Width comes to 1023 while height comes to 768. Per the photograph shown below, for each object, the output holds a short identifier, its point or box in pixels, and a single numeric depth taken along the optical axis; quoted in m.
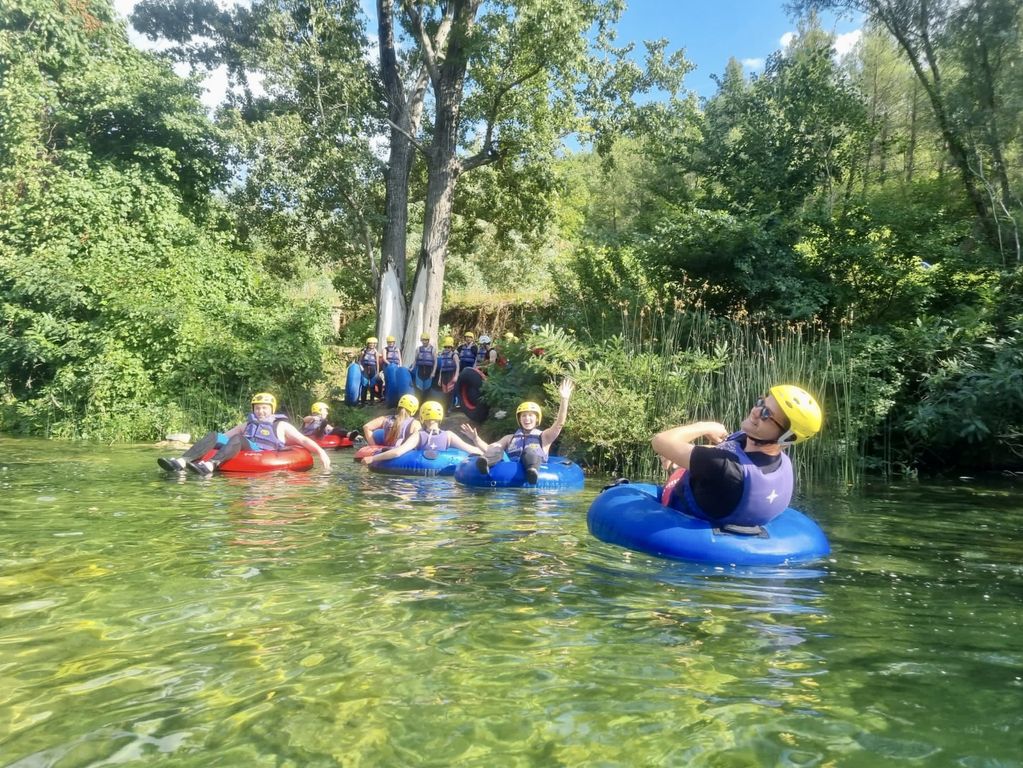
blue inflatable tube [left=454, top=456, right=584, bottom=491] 8.03
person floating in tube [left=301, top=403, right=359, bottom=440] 13.37
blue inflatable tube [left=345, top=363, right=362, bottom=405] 15.00
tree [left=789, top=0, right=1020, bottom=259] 12.12
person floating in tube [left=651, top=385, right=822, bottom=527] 4.39
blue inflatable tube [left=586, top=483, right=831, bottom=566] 4.57
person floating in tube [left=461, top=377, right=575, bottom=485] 7.91
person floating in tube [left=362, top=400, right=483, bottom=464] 9.45
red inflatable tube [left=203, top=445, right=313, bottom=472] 8.88
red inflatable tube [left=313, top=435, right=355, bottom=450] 13.10
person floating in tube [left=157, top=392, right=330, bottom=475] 8.61
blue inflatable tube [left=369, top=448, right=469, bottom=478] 9.34
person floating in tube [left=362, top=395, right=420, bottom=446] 9.98
